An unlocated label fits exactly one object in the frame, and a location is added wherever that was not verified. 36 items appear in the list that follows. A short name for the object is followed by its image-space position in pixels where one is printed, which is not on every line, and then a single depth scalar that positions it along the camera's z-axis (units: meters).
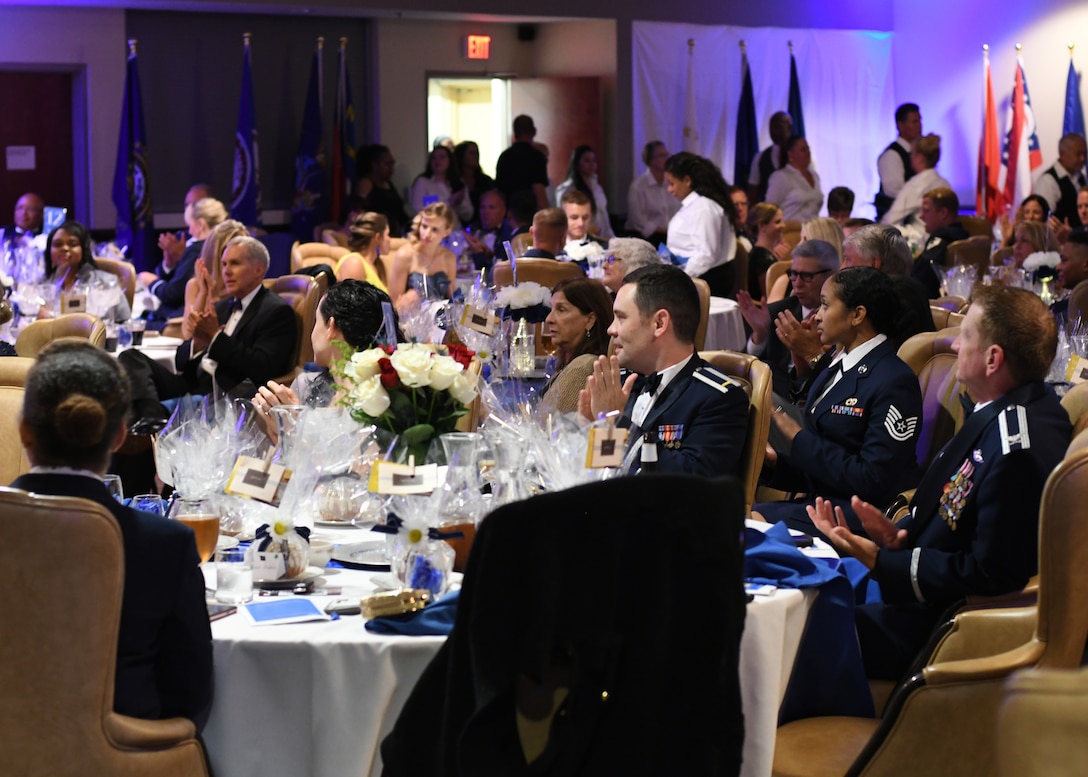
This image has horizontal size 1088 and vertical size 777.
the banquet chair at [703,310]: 6.32
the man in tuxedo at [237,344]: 5.98
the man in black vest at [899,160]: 13.52
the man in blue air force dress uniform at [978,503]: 2.90
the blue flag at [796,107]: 14.55
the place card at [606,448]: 2.76
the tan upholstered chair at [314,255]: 9.02
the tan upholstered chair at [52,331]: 5.21
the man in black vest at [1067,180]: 12.27
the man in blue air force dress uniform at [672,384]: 3.62
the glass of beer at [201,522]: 2.71
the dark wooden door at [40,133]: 12.19
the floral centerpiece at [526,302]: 5.53
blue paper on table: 2.50
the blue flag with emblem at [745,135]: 14.27
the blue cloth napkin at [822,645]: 2.81
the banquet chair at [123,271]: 8.34
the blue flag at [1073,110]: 13.57
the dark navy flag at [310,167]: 12.74
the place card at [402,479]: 2.73
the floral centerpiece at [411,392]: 2.93
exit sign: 13.92
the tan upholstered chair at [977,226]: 11.41
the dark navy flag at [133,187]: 11.67
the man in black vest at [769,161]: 13.92
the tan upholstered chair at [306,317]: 6.19
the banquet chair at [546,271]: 7.39
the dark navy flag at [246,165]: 12.35
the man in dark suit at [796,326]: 5.16
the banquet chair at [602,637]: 1.93
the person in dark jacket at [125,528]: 2.26
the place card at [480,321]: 4.61
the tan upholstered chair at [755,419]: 3.82
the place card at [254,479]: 2.76
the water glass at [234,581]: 2.65
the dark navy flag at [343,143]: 12.89
